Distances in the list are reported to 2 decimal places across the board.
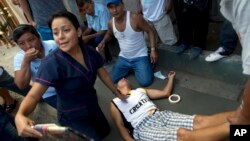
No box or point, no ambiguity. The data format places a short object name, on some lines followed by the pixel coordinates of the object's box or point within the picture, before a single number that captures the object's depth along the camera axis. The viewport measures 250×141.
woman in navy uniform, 1.46
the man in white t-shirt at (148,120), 1.57
